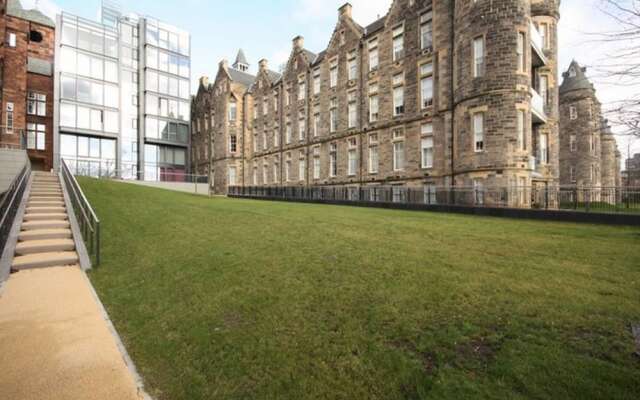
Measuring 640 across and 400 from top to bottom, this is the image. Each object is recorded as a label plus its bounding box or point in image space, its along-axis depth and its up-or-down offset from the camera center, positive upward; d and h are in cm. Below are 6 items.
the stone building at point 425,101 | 1827 +770
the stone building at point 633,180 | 3871 +296
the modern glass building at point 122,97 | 3519 +1292
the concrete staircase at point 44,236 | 785 -100
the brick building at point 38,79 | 3253 +1308
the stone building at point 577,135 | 3894 +847
